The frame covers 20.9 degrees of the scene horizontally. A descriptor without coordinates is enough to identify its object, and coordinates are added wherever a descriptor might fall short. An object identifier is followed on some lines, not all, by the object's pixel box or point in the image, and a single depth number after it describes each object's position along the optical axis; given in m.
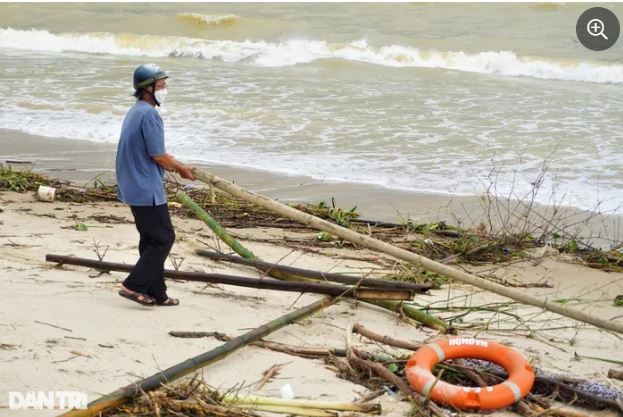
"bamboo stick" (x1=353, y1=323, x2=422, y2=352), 8.64
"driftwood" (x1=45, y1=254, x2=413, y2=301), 9.94
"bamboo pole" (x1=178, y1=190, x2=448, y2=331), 9.93
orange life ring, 7.52
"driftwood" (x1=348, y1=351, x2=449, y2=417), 7.41
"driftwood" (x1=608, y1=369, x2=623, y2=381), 8.37
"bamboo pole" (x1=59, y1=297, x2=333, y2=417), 6.82
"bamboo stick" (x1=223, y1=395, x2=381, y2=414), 7.23
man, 9.60
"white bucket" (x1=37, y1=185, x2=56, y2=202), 15.85
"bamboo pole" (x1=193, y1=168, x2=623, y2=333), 8.94
